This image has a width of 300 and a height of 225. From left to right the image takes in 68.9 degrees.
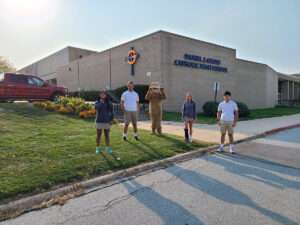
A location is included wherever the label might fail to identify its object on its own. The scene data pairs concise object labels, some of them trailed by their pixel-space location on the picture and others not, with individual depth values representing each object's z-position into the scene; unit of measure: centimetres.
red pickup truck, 1251
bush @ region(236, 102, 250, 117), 1680
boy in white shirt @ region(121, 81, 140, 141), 701
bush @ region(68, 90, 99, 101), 2172
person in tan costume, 802
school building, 1794
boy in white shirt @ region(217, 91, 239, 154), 633
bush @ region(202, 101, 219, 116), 1614
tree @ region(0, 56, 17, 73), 4500
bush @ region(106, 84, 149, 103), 1595
